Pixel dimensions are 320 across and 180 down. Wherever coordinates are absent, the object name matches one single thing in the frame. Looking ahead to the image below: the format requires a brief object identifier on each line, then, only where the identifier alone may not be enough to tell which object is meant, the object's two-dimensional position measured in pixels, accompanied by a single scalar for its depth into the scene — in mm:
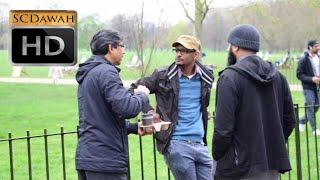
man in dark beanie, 3697
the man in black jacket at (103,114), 3705
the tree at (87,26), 25109
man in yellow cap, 4523
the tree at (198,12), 14586
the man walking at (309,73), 10062
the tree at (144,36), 12852
